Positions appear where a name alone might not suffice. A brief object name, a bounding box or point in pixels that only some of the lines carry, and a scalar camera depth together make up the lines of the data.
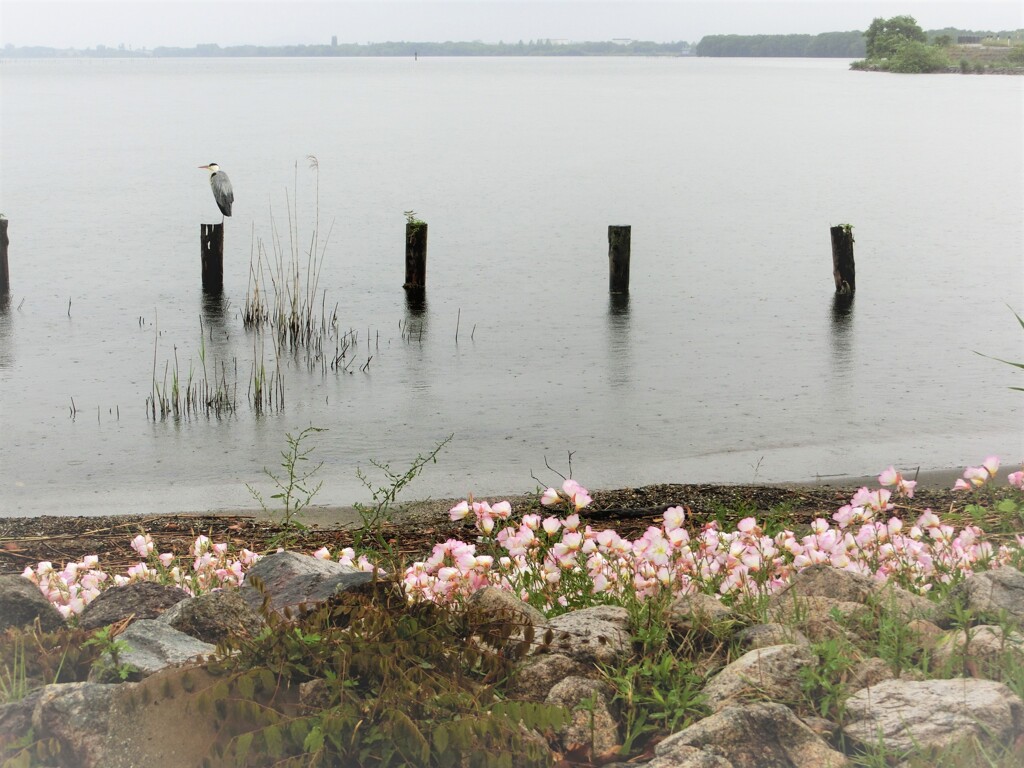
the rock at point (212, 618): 3.69
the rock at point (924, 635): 3.60
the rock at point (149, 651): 3.27
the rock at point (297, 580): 3.89
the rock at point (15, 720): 2.96
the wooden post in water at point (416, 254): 19.33
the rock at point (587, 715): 3.09
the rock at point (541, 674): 3.34
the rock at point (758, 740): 2.89
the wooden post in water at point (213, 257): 19.81
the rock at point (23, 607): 3.85
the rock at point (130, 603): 4.06
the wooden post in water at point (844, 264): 20.11
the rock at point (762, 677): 3.21
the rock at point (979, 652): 3.42
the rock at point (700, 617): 3.71
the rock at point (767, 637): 3.62
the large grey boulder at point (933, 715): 2.92
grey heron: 23.94
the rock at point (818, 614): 3.72
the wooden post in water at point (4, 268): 19.07
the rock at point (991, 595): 3.84
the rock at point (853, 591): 3.96
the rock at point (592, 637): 3.50
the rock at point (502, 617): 3.43
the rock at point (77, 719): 2.91
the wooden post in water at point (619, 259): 20.25
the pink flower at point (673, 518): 4.39
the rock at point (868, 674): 3.32
